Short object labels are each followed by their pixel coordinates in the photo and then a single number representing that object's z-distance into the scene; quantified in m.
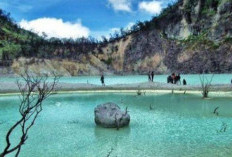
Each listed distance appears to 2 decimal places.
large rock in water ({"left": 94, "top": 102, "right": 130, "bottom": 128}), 18.44
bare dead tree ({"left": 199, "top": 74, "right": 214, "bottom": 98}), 35.92
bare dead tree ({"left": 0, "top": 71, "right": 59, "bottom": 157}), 6.11
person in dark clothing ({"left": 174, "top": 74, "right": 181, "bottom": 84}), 50.87
